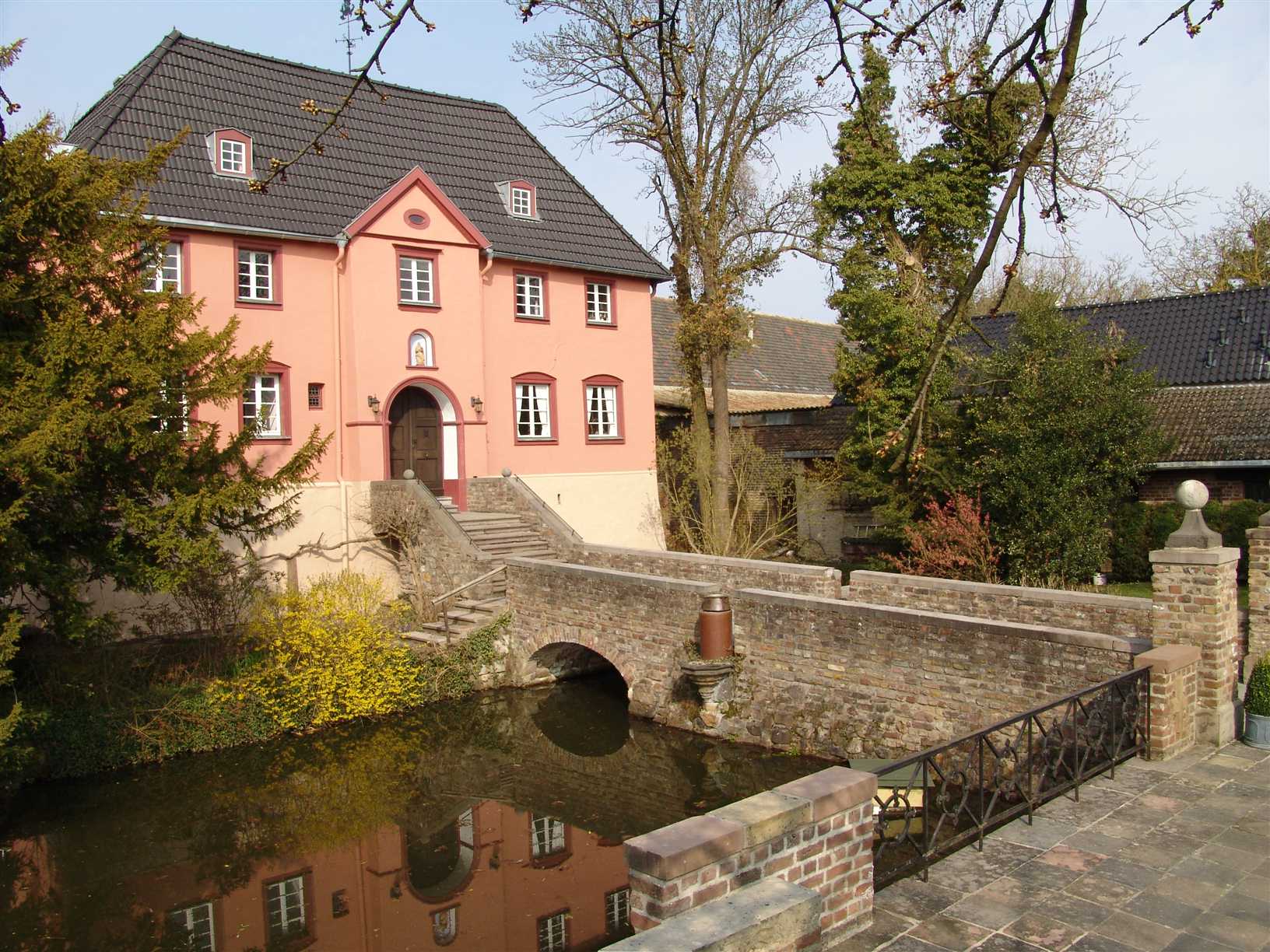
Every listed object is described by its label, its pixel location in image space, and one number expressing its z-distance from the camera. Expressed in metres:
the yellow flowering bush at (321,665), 14.18
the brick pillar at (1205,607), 8.04
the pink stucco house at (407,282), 17.69
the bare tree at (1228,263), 29.95
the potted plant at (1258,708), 7.99
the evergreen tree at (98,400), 10.02
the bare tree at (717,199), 21.16
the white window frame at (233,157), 17.84
